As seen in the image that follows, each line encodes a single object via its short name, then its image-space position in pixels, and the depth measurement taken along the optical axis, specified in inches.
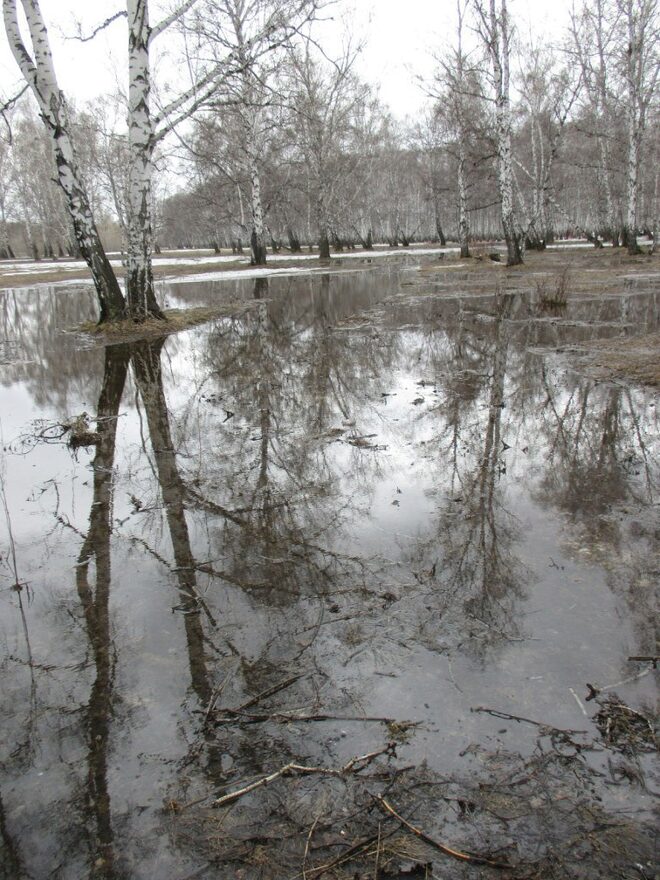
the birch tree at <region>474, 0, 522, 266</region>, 798.5
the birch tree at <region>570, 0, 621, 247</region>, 994.7
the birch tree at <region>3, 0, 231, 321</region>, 421.1
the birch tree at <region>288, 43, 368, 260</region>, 1216.2
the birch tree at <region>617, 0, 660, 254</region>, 892.6
